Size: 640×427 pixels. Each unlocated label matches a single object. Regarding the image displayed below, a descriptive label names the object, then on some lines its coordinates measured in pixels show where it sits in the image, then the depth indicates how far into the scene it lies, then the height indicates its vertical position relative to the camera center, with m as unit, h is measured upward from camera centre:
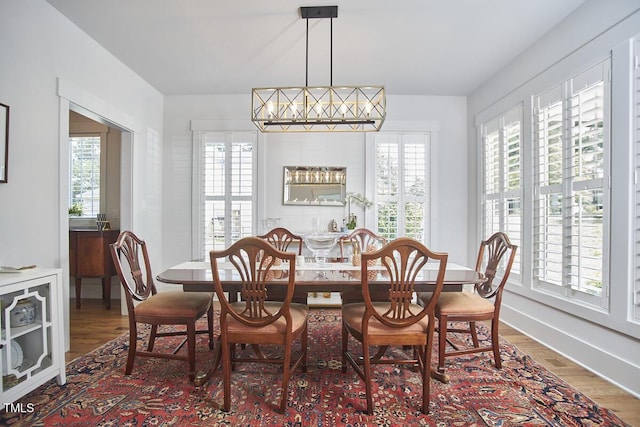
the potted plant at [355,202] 4.08 +0.15
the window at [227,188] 4.16 +0.33
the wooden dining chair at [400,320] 1.61 -0.61
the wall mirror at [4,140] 1.99 +0.46
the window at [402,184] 4.16 +0.40
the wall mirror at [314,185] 4.13 +0.38
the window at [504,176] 3.16 +0.42
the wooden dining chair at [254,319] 1.64 -0.61
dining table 1.84 -0.41
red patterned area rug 1.64 -1.10
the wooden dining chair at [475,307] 2.06 -0.64
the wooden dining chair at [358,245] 2.04 -0.29
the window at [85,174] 4.14 +0.50
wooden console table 3.58 -0.51
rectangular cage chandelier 2.41 +0.80
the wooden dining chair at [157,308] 2.01 -0.64
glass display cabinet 1.62 -0.68
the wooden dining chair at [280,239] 2.51 -0.28
